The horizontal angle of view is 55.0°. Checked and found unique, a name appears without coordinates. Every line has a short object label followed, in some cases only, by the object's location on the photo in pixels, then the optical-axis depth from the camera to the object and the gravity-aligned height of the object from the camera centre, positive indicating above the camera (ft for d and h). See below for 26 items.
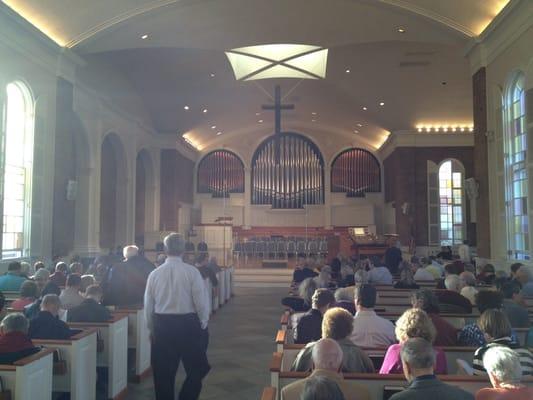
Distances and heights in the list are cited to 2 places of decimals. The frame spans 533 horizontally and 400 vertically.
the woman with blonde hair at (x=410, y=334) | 9.96 -1.88
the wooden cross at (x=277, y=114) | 52.26 +12.79
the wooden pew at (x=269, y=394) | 8.12 -2.52
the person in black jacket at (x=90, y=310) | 16.10 -2.29
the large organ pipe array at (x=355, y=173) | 74.18 +9.52
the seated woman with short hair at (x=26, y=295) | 16.88 -1.88
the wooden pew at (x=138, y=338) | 17.65 -3.53
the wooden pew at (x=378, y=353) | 11.93 -2.71
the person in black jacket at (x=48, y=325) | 13.92 -2.37
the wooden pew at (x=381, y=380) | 8.95 -2.51
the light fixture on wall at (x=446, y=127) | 57.52 +12.53
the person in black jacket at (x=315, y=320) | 13.50 -2.15
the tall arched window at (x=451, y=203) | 57.36 +4.03
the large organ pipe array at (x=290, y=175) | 74.90 +9.28
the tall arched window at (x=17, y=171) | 29.71 +4.01
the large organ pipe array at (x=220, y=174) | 76.02 +9.61
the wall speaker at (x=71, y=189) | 34.04 +3.27
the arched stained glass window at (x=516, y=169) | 28.07 +3.92
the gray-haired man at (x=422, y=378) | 7.20 -2.03
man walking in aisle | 12.54 -2.00
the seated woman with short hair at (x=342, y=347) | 10.08 -2.18
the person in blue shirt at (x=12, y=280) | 21.70 -1.78
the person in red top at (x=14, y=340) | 11.47 -2.32
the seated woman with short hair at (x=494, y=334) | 10.19 -1.97
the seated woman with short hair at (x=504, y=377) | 7.50 -2.09
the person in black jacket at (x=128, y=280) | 18.13 -1.50
